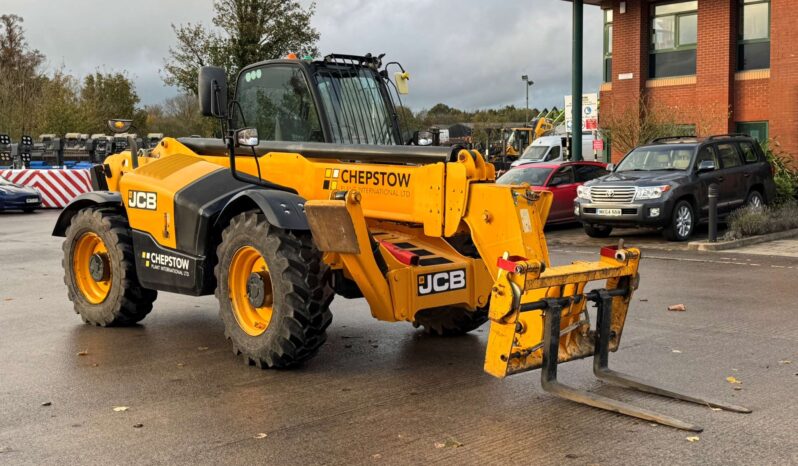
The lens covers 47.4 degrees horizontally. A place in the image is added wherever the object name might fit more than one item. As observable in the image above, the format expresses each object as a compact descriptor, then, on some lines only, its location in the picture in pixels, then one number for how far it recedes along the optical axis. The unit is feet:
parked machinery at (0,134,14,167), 117.91
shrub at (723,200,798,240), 54.65
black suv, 54.80
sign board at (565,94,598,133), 80.84
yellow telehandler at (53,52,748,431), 20.42
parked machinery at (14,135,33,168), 114.94
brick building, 79.87
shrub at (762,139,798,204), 67.15
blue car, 84.69
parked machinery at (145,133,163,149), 116.88
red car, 65.21
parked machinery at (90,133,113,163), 118.01
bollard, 52.42
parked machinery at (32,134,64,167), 124.44
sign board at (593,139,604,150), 91.06
